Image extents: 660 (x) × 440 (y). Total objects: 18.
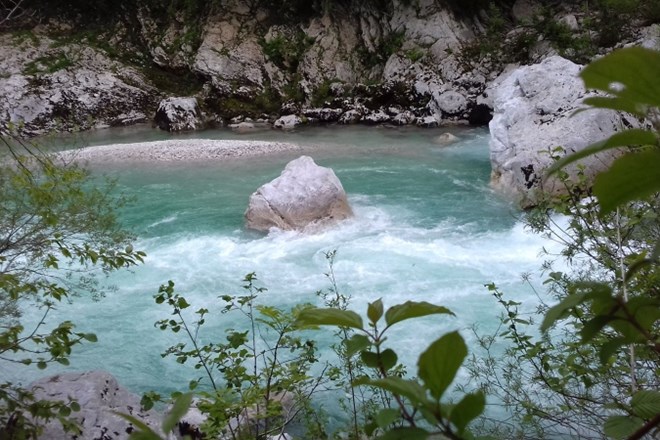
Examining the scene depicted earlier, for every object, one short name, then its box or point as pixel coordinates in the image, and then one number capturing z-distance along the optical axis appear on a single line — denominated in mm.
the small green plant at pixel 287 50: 20031
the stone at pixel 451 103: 16125
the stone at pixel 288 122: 17609
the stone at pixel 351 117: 17609
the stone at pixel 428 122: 15898
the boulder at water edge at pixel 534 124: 8117
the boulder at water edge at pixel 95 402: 2633
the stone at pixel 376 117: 17234
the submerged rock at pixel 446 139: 13336
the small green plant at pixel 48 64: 18373
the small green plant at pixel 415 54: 17906
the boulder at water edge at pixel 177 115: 17203
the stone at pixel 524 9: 18452
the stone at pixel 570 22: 15969
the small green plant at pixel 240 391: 1999
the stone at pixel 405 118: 16734
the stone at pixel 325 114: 18078
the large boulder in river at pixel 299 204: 7730
